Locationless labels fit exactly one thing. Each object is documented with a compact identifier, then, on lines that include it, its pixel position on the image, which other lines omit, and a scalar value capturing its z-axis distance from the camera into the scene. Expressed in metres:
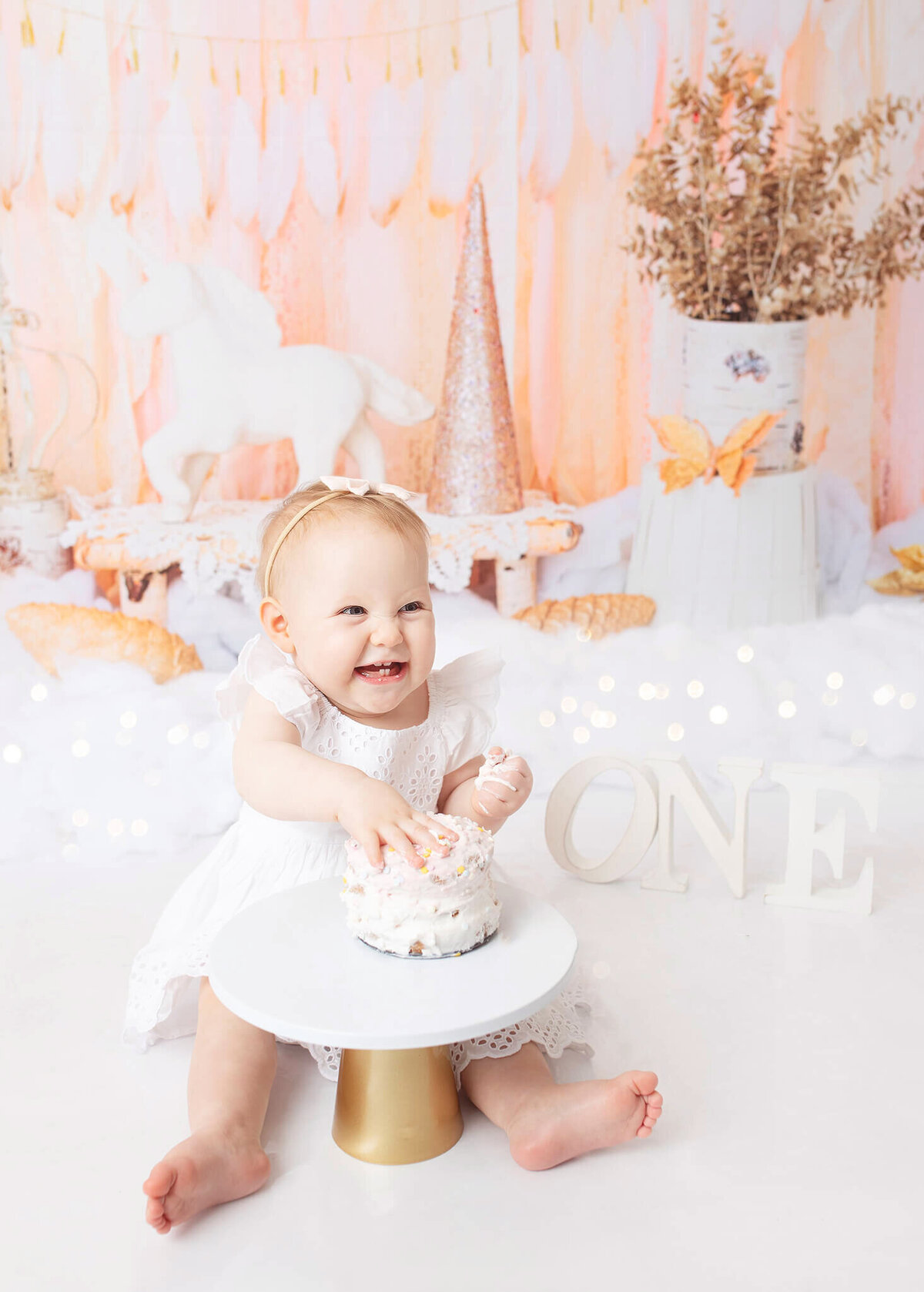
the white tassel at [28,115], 2.52
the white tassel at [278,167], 2.60
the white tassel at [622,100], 2.59
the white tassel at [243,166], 2.59
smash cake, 1.23
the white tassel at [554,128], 2.61
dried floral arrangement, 2.54
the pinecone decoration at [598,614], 2.70
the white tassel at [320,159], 2.60
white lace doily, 2.67
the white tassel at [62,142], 2.54
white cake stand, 1.13
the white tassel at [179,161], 2.57
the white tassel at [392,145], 2.60
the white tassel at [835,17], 2.54
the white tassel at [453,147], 2.60
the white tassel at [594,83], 2.59
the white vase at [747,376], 2.56
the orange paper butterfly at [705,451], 2.55
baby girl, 1.28
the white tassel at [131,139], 2.55
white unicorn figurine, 2.61
